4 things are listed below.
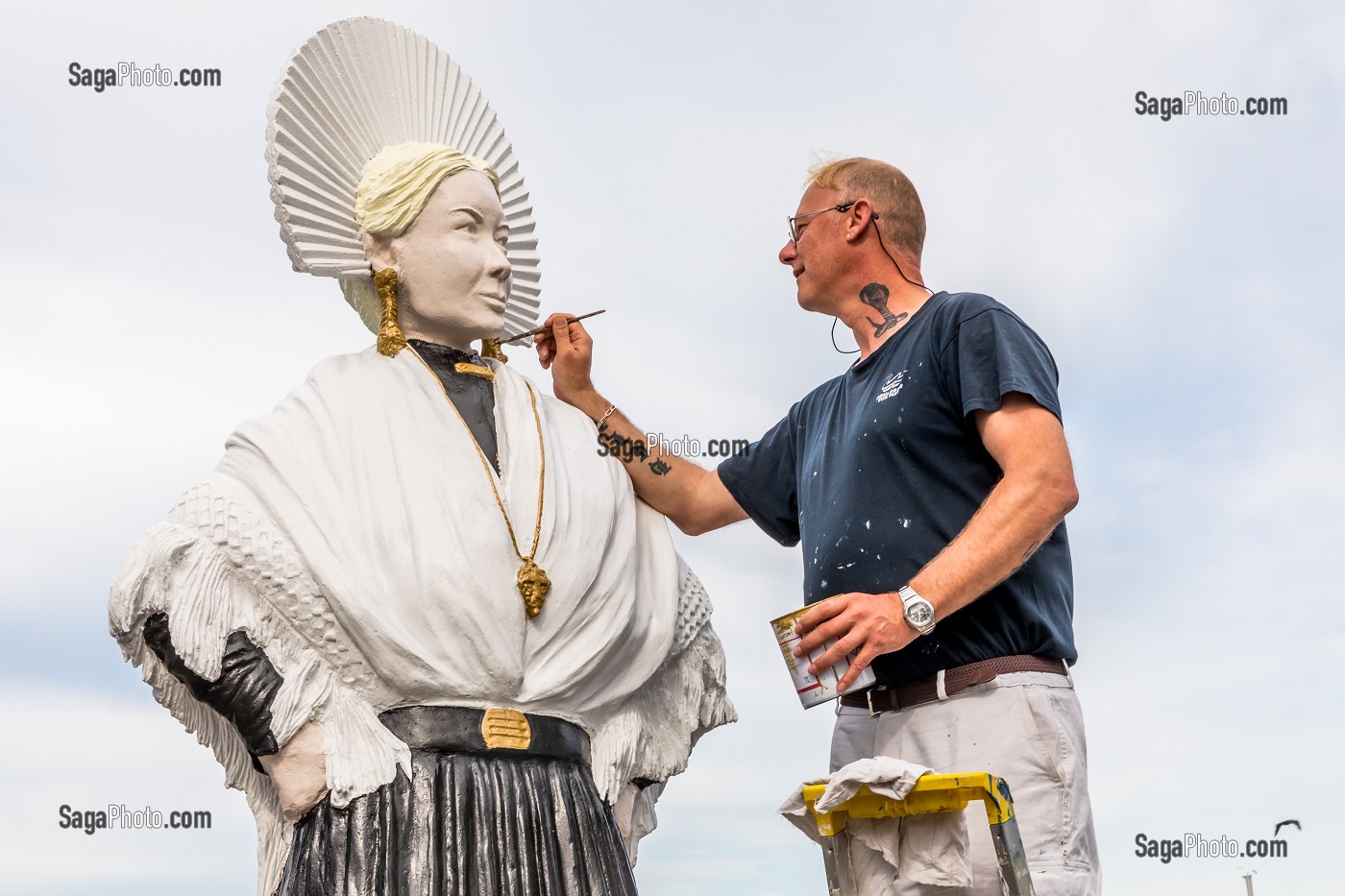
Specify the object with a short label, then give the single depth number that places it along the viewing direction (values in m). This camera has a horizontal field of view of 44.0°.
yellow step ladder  3.87
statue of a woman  3.91
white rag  3.90
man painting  4.27
